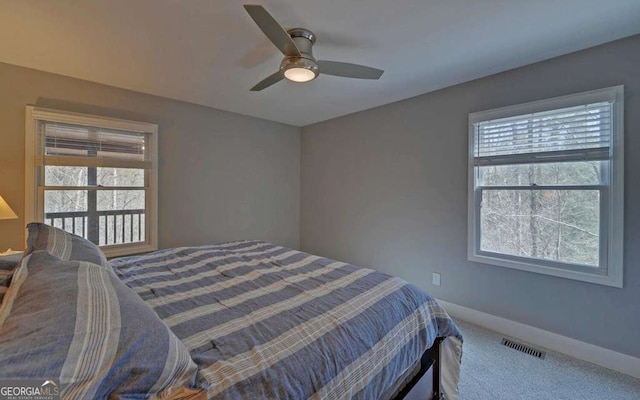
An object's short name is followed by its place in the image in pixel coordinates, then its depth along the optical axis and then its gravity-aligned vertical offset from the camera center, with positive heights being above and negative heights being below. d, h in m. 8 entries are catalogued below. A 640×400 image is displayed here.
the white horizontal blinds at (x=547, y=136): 2.08 +0.56
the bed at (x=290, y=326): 0.88 -0.54
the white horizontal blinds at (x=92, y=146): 2.63 +0.53
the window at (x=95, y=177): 2.57 +0.21
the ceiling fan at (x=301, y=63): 1.63 +0.96
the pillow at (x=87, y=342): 0.57 -0.34
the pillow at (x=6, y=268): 1.02 -0.33
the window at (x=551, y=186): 2.04 +0.13
